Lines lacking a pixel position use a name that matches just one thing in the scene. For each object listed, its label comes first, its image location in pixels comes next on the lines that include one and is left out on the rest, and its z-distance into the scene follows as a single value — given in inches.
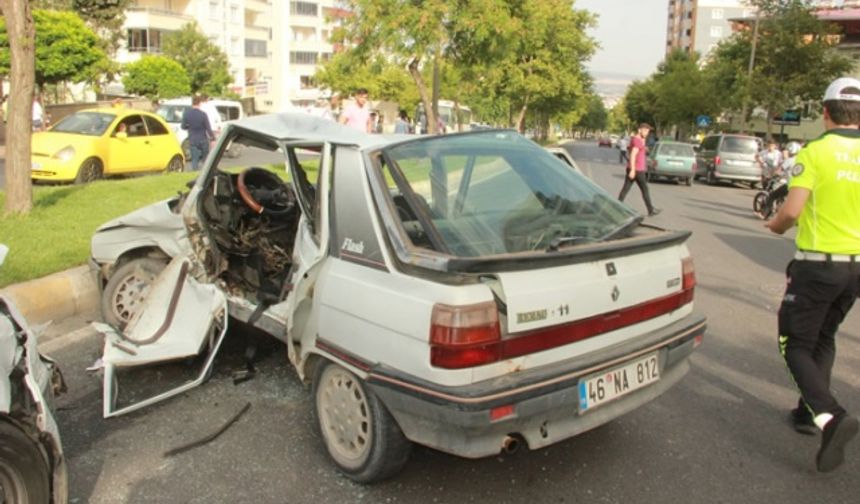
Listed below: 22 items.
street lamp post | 1316.4
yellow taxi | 518.0
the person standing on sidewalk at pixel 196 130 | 593.3
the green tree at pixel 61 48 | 1163.3
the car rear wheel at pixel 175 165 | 629.3
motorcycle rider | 407.5
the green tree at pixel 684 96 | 2065.7
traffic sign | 1782.5
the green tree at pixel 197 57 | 2058.3
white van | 879.1
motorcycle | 524.4
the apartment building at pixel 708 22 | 4050.2
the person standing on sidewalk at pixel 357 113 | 523.5
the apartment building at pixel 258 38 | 2145.7
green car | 917.8
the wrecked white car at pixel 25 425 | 97.3
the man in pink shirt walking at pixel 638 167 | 518.6
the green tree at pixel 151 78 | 1674.5
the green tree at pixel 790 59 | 1269.7
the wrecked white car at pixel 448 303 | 110.2
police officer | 134.0
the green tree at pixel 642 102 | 2931.1
